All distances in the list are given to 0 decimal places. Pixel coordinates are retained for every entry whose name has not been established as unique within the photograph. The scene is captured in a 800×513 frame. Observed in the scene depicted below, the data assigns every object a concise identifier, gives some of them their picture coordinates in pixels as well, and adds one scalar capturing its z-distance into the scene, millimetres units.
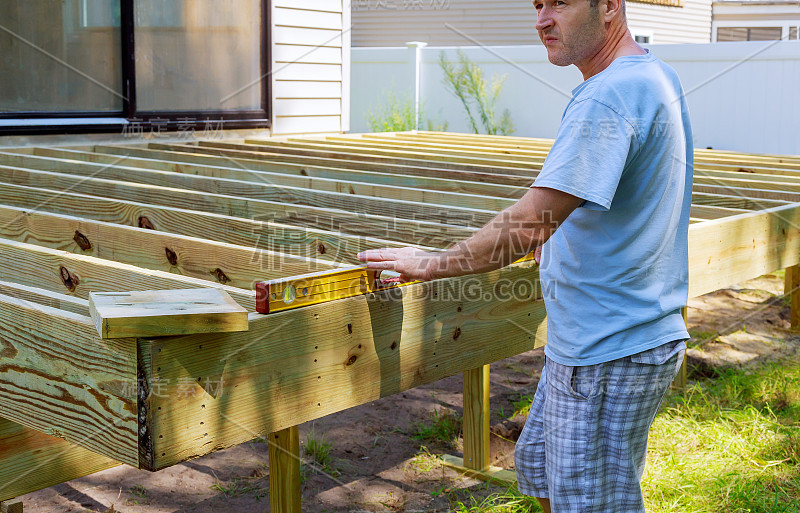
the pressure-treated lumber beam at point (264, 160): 5082
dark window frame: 6359
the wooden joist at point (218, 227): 3113
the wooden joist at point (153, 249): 2783
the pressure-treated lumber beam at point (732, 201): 4449
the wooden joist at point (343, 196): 3810
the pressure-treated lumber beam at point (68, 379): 1980
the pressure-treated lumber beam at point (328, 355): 2021
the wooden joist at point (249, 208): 3371
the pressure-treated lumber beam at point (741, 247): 3684
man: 1917
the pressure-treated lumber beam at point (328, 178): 4477
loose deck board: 1854
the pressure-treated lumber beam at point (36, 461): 2811
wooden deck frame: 2049
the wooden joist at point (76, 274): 2418
